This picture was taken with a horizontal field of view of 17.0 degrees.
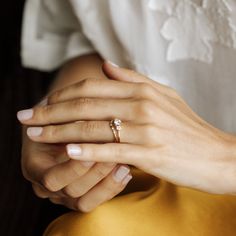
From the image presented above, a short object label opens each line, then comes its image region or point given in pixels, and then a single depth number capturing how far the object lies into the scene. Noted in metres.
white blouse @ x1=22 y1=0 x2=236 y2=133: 0.81
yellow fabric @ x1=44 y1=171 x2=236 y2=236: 0.71
